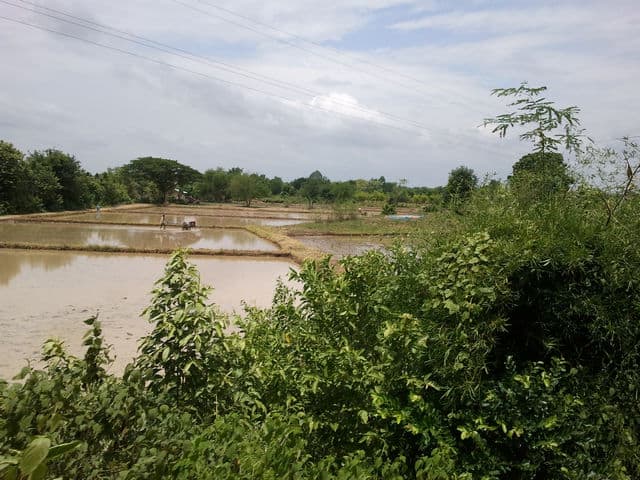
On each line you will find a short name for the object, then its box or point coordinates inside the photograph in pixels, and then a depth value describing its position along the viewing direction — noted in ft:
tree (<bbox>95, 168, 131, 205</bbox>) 147.74
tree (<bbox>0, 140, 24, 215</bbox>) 97.60
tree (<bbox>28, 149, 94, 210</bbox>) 116.37
